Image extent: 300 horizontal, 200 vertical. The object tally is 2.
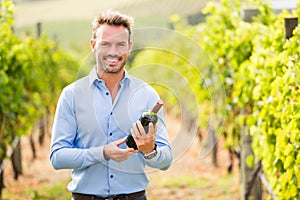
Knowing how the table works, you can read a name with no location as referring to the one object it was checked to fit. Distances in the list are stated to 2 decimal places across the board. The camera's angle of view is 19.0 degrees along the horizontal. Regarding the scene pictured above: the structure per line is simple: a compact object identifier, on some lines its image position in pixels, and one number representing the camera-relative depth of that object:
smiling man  4.31
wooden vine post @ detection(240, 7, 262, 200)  8.71
